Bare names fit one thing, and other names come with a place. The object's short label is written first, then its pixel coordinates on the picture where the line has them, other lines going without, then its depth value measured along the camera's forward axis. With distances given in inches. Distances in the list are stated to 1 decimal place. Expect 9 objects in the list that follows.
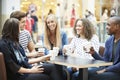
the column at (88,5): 392.5
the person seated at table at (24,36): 151.1
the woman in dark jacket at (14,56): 114.3
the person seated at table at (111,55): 126.7
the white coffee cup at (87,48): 133.0
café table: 115.5
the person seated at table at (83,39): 153.3
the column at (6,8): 320.5
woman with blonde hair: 155.3
